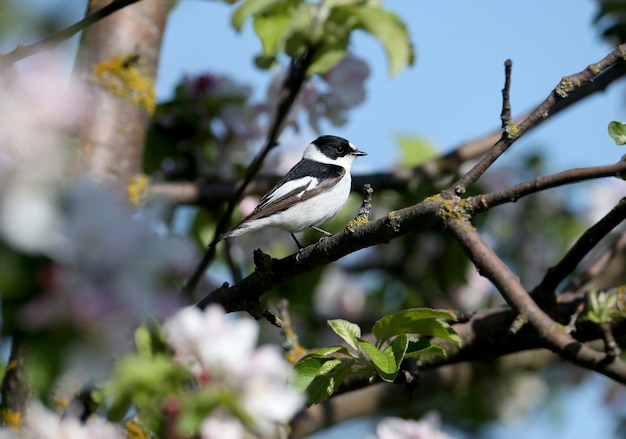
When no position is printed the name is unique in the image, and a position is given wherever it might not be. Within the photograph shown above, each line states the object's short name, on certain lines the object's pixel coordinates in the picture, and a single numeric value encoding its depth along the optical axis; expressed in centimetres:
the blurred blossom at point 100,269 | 228
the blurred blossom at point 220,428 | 291
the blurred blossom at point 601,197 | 1203
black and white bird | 771
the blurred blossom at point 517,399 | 1168
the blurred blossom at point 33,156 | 216
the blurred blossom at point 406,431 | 542
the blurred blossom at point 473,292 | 1145
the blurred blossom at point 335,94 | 855
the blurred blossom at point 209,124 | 916
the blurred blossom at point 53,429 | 313
